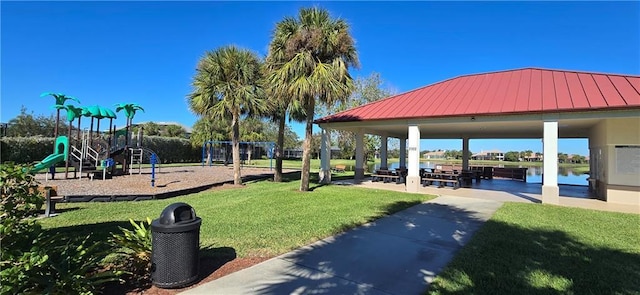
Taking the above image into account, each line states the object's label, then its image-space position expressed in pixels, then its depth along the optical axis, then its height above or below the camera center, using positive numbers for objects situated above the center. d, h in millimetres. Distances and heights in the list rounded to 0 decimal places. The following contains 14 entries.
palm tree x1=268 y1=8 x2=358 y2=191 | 11438 +3734
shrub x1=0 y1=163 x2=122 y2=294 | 3029 -1066
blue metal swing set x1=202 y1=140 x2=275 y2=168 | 33812 +404
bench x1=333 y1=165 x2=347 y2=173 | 26900 -972
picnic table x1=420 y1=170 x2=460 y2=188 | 14987 -858
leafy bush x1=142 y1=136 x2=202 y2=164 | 32450 +579
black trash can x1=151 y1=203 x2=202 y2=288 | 3883 -1189
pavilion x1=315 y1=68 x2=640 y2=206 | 10547 +1704
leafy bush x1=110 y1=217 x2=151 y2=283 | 4203 -1418
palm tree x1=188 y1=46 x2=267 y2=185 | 14297 +3234
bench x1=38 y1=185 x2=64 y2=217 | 7963 -1266
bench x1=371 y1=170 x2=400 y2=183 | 16173 -878
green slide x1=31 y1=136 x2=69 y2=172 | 13720 -97
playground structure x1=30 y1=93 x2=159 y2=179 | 15217 +203
